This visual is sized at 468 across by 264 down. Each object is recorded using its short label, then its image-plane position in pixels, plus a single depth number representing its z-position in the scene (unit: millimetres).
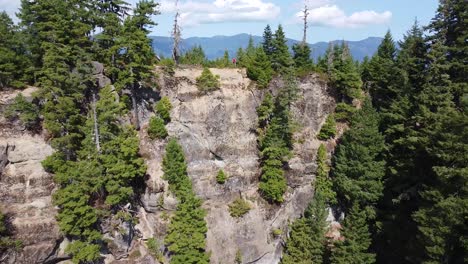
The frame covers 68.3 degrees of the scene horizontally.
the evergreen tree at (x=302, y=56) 53750
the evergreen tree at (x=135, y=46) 38781
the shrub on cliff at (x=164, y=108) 43656
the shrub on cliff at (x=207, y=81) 46531
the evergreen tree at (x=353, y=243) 34469
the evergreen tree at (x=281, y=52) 49062
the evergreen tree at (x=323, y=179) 45156
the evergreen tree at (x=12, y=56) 37031
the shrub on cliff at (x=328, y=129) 48531
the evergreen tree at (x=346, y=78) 47531
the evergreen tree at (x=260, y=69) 47750
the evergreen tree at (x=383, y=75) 45212
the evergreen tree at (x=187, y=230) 37000
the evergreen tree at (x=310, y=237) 38469
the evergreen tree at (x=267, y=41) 54062
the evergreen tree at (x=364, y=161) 40066
